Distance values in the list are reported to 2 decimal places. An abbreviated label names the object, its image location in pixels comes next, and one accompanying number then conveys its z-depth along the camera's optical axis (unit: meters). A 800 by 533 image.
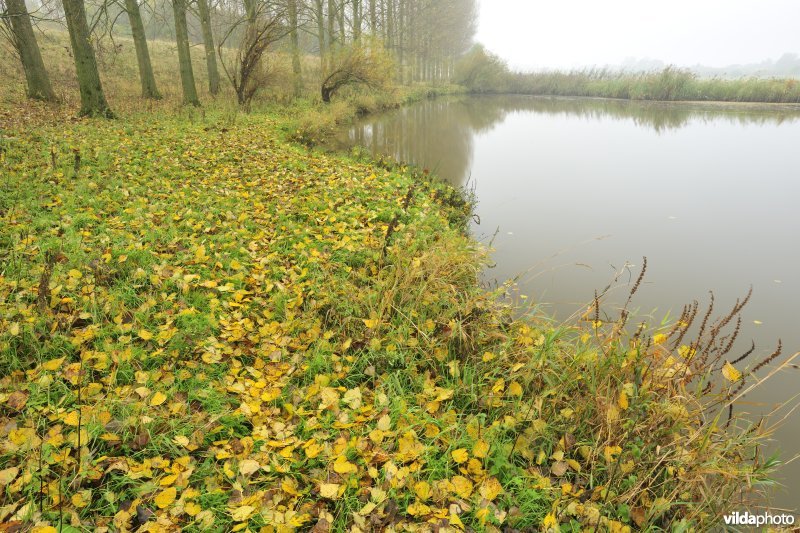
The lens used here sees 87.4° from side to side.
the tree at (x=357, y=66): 16.81
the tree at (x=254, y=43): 13.06
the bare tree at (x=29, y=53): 9.23
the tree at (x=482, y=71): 35.78
